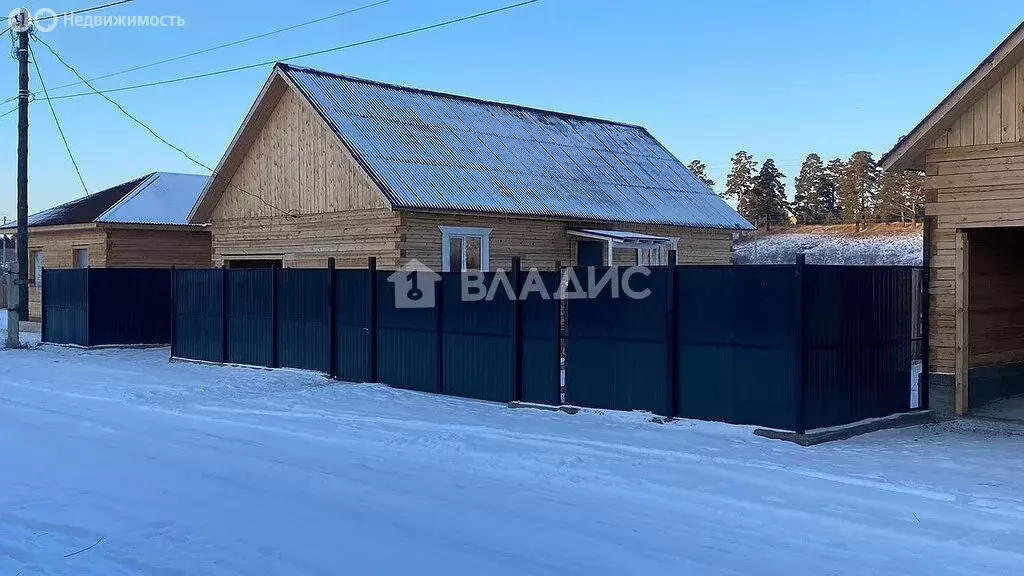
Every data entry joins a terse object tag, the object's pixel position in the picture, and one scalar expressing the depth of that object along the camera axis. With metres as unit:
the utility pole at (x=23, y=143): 24.09
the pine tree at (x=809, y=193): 75.06
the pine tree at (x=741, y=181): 74.69
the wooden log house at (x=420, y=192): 20.44
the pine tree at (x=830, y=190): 74.69
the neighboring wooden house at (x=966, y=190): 12.32
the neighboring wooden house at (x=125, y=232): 29.23
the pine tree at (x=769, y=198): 73.94
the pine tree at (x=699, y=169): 78.70
